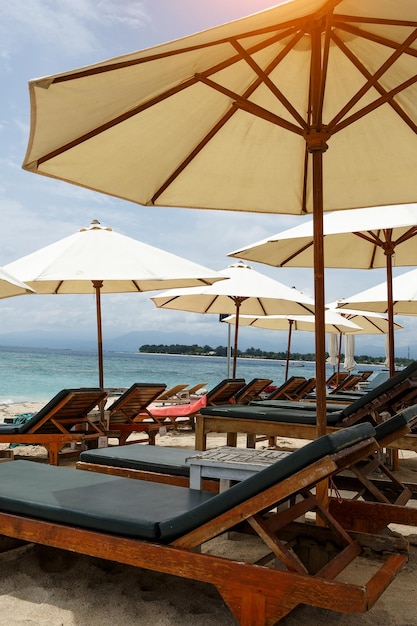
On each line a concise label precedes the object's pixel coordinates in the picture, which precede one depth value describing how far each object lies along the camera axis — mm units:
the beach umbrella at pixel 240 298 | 8602
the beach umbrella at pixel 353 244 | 5202
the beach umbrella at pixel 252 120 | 2660
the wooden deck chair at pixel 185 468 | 2758
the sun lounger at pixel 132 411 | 6305
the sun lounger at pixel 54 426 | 5348
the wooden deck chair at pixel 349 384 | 10877
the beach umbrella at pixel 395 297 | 8141
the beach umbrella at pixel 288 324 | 13746
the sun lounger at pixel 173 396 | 10023
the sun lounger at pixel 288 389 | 8312
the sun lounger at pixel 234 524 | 2051
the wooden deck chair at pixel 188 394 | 10646
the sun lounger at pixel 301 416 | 4055
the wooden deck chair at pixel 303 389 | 8959
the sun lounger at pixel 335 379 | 13789
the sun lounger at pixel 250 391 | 7957
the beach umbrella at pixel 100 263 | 6074
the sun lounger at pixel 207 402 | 7477
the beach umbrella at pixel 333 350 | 16094
